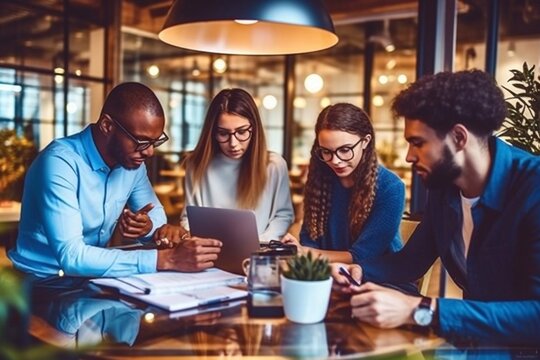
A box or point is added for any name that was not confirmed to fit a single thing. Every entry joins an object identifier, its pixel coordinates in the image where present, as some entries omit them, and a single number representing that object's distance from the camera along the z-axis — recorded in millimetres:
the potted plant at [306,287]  1262
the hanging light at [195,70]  10578
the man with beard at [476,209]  1301
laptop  1700
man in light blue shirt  1653
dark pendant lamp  1474
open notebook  1416
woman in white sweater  2398
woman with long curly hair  2000
